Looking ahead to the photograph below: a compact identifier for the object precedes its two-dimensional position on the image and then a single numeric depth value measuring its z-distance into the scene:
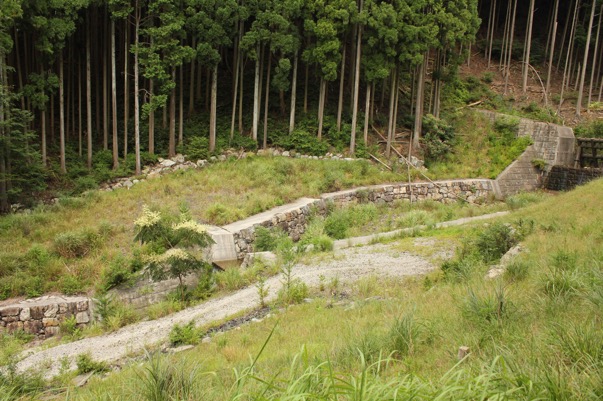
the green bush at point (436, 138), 25.50
